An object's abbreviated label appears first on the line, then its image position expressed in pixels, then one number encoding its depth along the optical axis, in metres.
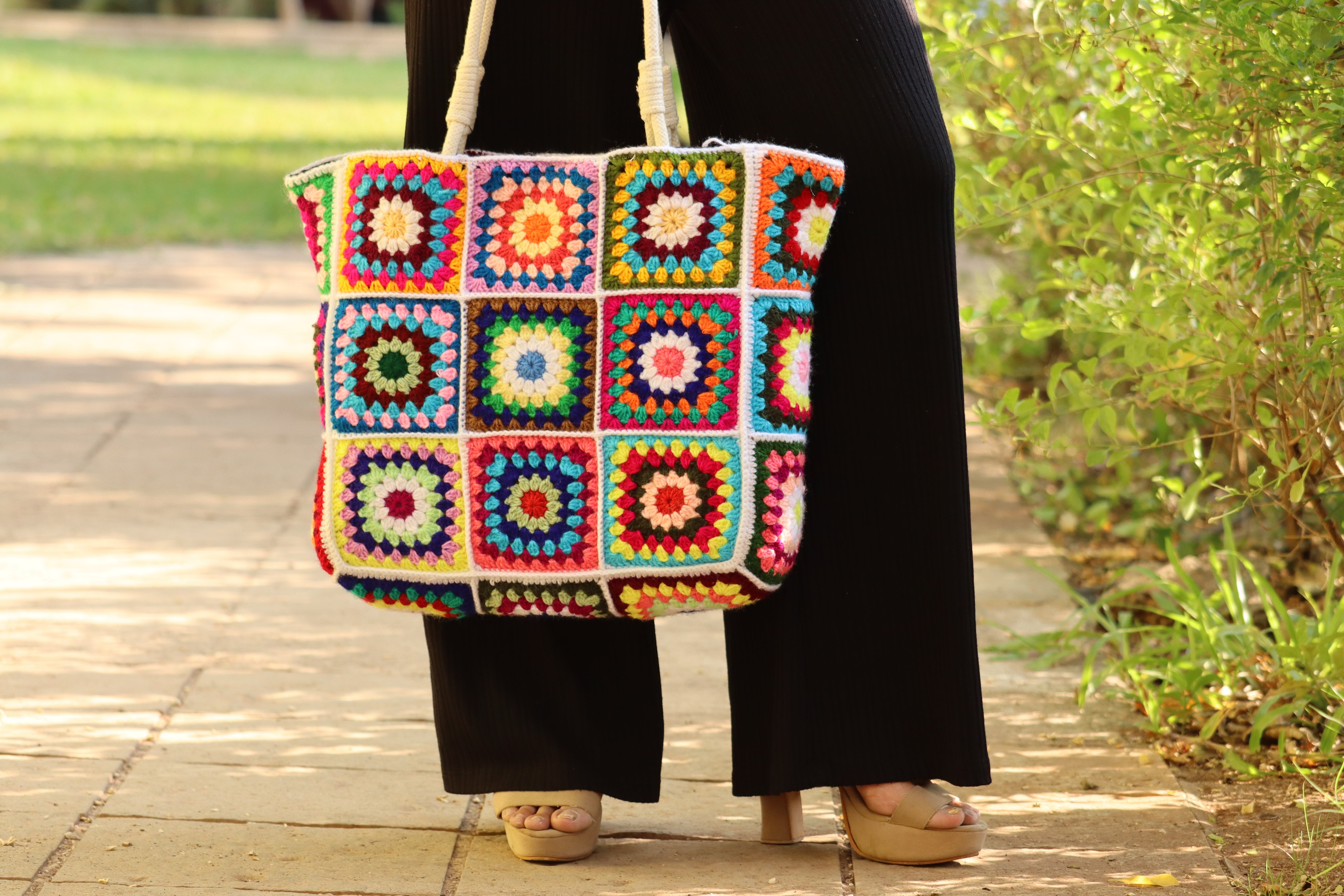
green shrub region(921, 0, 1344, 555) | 3.68
